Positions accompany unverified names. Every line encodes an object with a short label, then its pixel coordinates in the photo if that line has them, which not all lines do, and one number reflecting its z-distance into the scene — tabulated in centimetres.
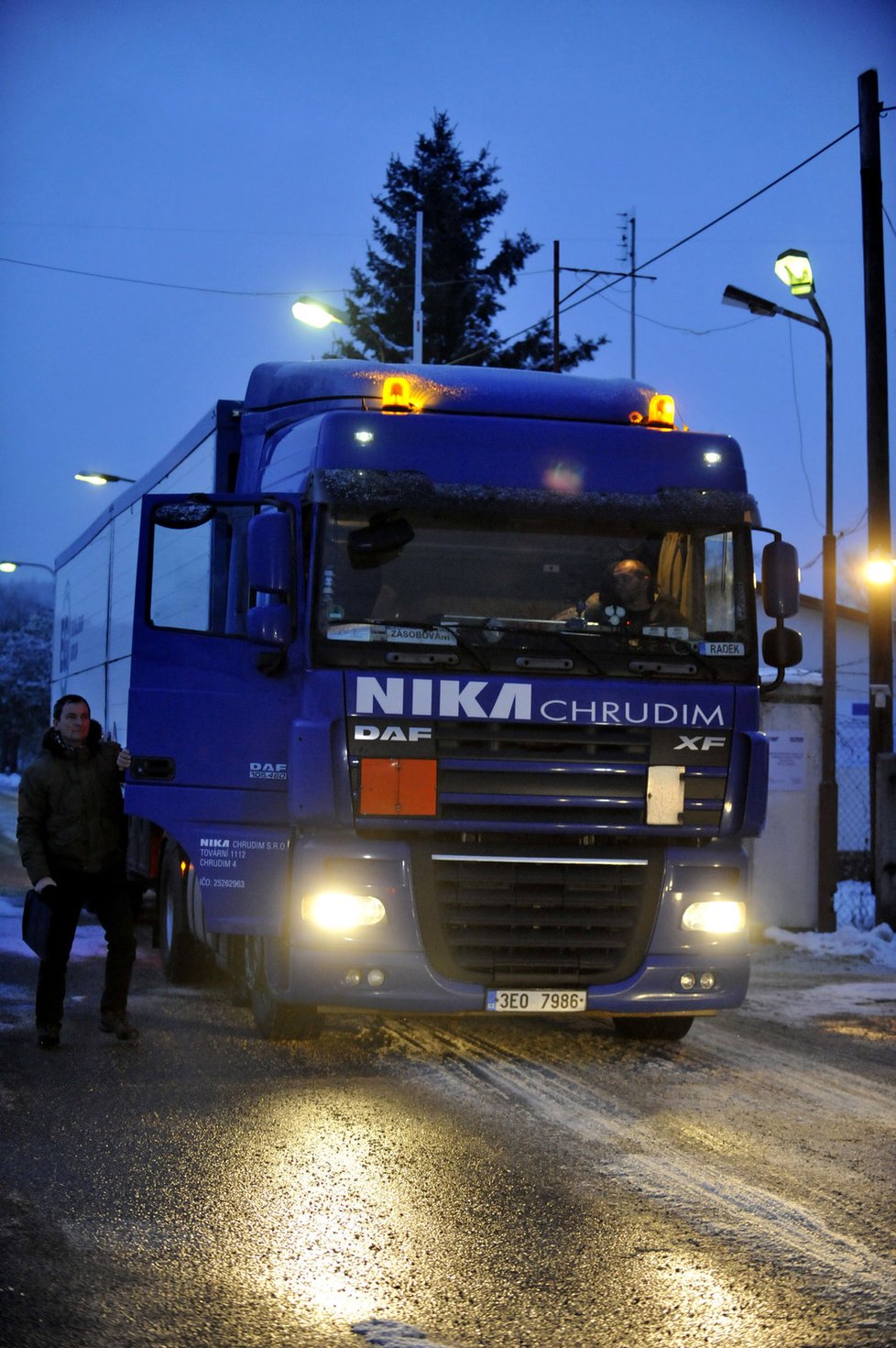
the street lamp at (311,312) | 2052
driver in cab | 783
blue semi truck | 753
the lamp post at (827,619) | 1438
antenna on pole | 5178
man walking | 830
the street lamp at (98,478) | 3325
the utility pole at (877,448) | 1491
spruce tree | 4672
